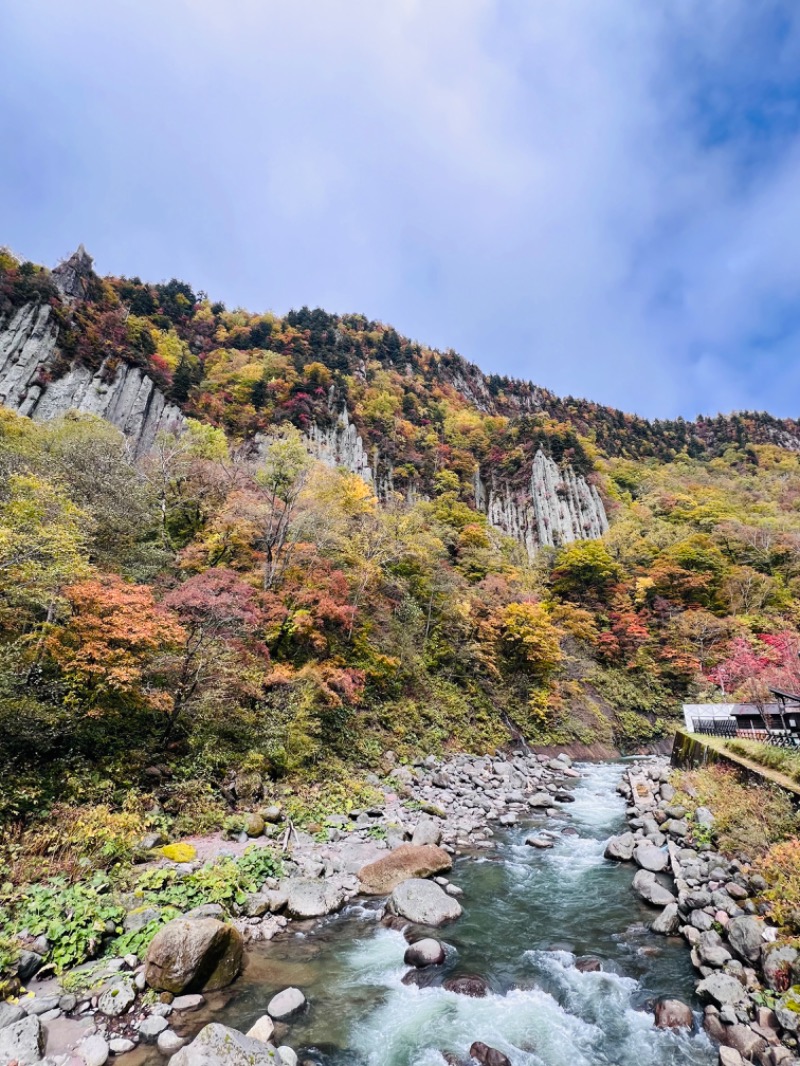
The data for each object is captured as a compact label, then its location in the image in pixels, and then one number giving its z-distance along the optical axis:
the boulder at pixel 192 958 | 5.91
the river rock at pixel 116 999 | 5.46
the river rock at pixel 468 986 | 6.54
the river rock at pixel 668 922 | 8.01
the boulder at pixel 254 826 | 10.83
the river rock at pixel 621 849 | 11.38
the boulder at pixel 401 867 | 9.48
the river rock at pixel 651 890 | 8.98
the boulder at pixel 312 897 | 8.34
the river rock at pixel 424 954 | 7.14
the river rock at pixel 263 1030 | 5.41
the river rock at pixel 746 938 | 6.50
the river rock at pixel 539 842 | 12.41
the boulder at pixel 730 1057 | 4.97
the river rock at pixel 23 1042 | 4.60
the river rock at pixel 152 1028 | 5.21
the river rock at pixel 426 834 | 11.64
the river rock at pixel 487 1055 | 5.28
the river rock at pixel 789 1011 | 5.14
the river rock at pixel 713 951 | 6.66
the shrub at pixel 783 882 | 6.56
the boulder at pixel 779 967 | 5.73
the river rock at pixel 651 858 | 10.41
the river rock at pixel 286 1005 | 5.83
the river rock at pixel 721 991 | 5.87
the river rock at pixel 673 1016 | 5.84
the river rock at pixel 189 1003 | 5.71
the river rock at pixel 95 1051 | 4.77
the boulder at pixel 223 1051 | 4.57
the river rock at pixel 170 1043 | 5.07
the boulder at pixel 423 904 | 8.40
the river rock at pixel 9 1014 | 5.00
